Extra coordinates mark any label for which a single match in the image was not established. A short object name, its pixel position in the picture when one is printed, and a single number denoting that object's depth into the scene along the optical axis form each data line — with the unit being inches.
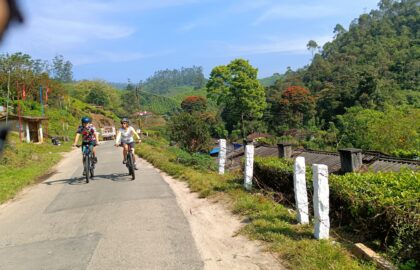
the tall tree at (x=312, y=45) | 5191.9
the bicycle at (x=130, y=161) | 444.5
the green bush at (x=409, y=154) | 967.3
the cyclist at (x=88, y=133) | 442.3
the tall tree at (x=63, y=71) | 4653.1
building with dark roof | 553.9
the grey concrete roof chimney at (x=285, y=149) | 807.7
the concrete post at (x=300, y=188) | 251.6
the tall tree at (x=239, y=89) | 2249.0
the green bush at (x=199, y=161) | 542.0
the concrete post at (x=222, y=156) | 485.9
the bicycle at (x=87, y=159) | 442.6
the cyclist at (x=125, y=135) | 455.8
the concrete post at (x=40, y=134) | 1587.1
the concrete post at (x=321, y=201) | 217.6
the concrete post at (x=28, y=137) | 1407.0
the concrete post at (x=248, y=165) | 367.2
